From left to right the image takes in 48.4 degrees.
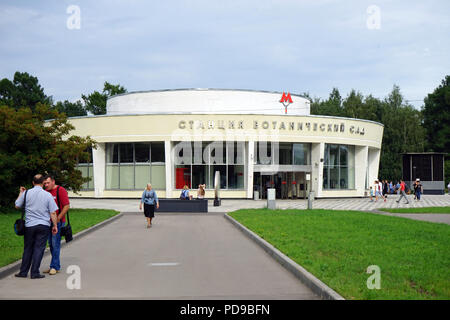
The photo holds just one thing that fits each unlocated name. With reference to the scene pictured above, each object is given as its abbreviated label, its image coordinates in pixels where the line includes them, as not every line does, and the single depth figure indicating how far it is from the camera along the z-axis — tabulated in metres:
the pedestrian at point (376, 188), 39.89
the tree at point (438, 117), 81.44
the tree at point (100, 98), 81.75
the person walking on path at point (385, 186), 51.44
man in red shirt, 9.73
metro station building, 41.91
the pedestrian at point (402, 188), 36.19
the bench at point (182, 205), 28.78
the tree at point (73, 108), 89.12
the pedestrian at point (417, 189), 40.28
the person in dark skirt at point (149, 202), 19.92
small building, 54.12
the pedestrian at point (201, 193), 31.62
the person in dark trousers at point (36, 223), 9.09
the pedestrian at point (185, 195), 32.28
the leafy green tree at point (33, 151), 25.61
